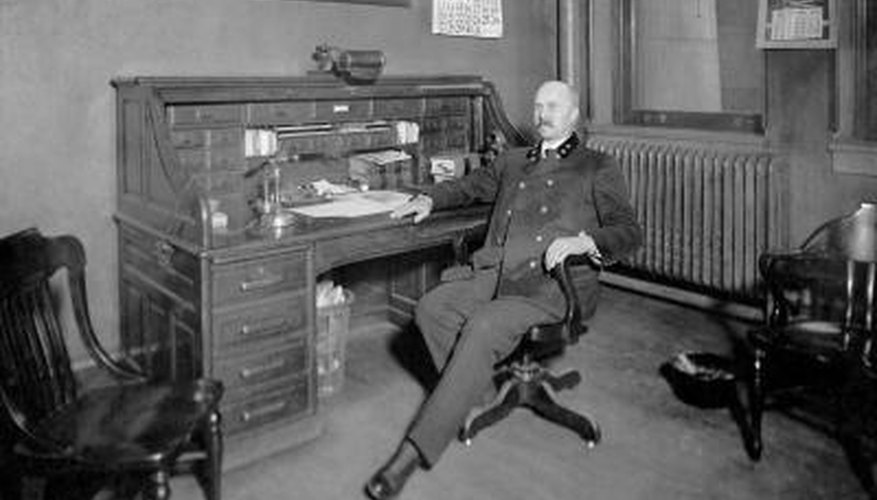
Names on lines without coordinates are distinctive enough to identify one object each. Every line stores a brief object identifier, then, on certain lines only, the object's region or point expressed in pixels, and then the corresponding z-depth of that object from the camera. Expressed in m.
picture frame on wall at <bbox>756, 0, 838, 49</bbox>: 3.96
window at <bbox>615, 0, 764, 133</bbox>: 4.54
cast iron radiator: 4.29
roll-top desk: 2.81
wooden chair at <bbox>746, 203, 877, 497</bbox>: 2.81
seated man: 2.83
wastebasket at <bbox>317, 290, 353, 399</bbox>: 3.48
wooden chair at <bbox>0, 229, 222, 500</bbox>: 2.11
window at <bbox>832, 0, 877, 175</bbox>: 3.83
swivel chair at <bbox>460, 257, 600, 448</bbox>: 2.96
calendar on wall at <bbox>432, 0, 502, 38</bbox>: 4.41
